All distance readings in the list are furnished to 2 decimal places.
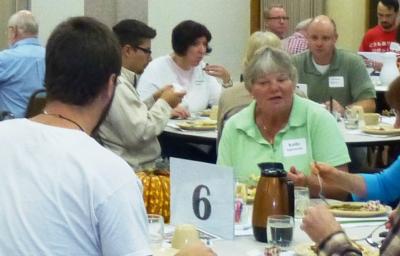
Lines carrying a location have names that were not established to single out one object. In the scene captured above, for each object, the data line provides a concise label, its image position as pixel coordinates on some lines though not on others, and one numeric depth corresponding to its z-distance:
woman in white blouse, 8.09
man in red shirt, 11.68
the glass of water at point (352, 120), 7.08
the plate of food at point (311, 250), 3.35
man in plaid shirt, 11.17
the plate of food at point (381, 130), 6.75
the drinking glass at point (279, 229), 3.50
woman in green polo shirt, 4.78
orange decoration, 4.00
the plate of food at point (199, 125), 7.08
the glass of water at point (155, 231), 3.51
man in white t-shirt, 2.42
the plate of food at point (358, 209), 4.03
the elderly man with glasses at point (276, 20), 11.26
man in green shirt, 8.01
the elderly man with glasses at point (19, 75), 8.73
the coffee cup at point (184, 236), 3.46
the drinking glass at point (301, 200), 4.06
